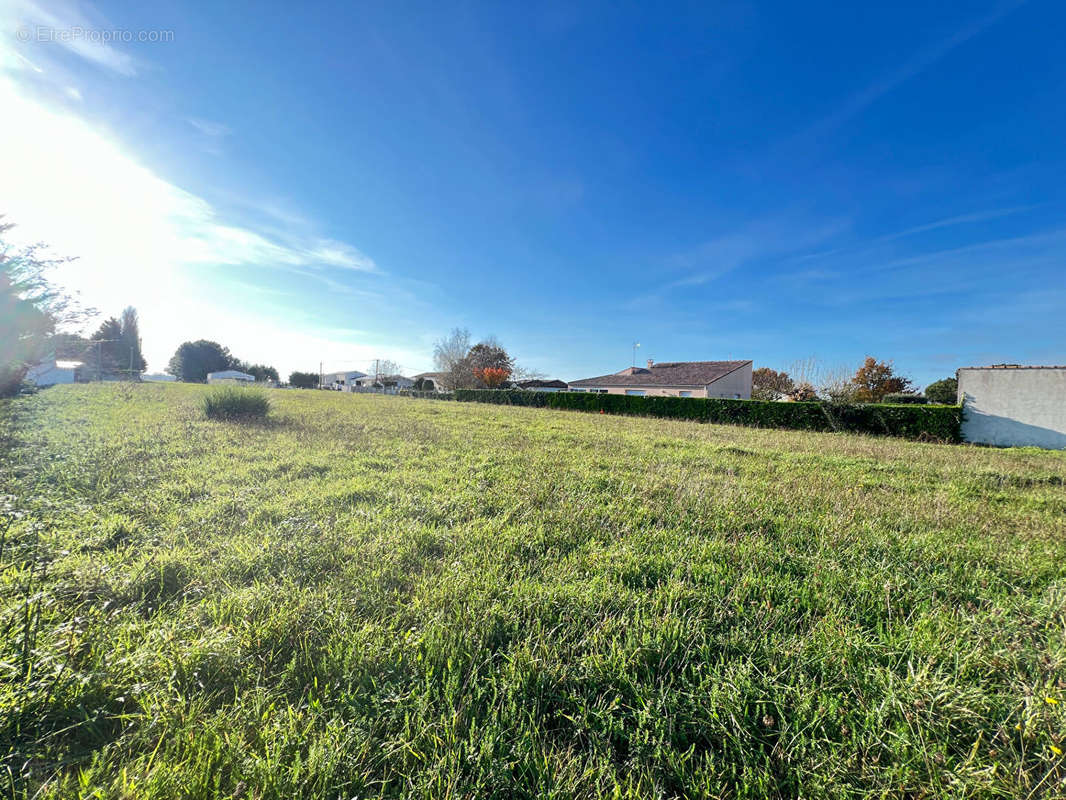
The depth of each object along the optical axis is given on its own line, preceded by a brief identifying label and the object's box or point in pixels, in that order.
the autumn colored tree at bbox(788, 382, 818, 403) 25.29
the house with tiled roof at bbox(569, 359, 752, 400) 29.03
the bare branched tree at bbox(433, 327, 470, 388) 42.66
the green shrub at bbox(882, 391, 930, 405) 22.52
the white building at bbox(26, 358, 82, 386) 23.03
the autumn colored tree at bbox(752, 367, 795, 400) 37.84
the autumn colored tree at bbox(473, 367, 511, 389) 40.00
